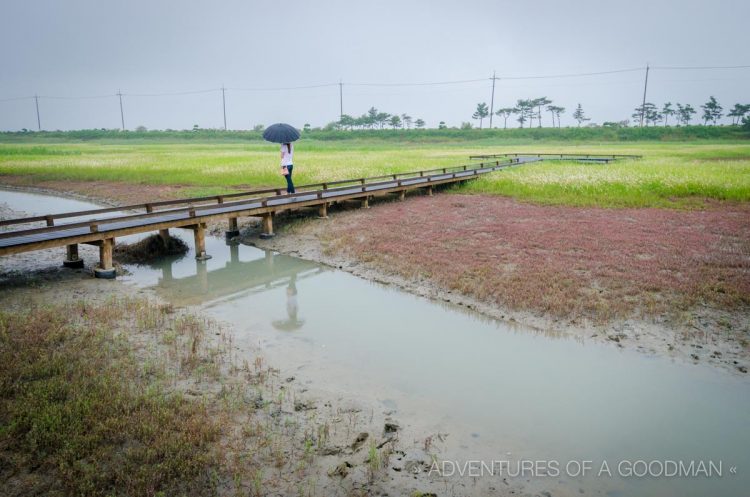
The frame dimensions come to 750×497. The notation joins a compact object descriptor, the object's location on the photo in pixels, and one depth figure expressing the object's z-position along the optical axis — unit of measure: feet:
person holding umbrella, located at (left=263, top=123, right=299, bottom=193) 59.16
